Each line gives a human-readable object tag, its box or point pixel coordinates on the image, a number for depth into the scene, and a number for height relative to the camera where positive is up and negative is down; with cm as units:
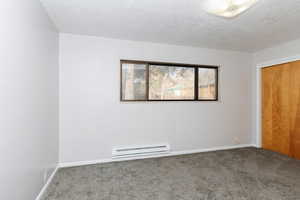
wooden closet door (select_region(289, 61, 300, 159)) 314 -19
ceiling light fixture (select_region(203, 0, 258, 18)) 167 +103
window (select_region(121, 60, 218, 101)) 318 +36
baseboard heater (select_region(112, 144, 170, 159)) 298 -104
